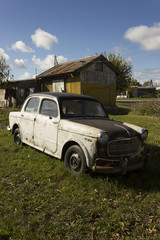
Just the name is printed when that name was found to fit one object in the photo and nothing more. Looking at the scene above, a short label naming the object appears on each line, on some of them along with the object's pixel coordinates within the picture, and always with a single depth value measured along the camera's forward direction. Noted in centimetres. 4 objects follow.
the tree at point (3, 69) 3197
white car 379
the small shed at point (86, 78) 1759
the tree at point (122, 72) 3597
